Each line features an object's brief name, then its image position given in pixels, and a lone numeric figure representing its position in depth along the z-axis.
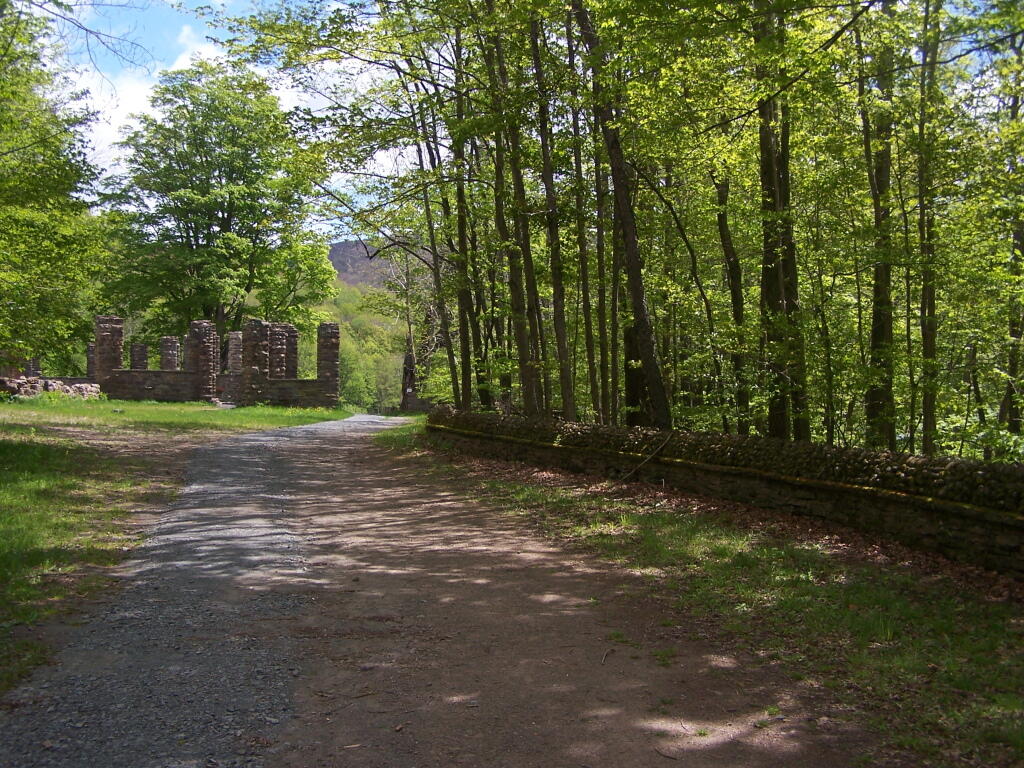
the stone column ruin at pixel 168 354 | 34.97
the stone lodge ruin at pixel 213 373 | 30.67
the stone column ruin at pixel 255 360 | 28.52
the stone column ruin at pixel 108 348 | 31.62
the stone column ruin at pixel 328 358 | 30.31
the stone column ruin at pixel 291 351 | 31.64
